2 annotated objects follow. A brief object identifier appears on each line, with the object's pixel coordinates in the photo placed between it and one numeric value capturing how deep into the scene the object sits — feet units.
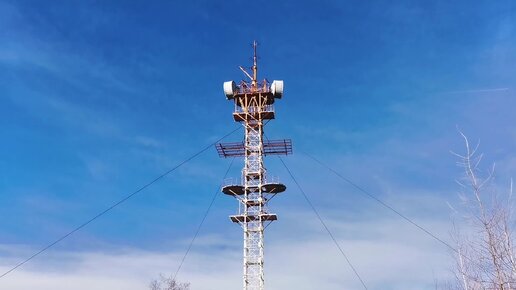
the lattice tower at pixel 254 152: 161.79
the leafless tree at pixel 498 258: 47.67
